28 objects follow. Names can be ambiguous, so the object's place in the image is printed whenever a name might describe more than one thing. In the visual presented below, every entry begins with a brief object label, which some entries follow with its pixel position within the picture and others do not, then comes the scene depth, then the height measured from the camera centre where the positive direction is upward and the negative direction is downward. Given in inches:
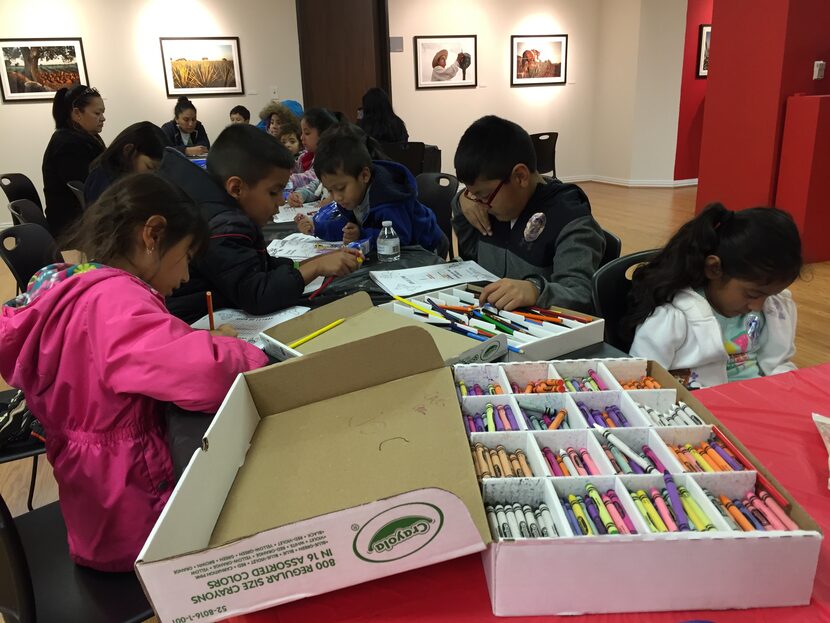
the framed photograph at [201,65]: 257.8 +26.7
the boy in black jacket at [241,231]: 62.9 -10.6
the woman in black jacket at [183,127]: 237.8 +1.4
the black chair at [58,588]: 35.8 -31.5
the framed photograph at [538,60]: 317.1 +29.4
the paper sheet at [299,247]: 90.1 -17.8
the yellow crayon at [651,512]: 23.7 -15.4
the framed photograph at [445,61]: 302.0 +28.9
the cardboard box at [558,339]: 43.9 -15.9
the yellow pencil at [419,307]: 52.0 -15.3
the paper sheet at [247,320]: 57.0 -18.1
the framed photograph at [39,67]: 237.6 +25.9
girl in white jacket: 56.4 -17.2
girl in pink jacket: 37.3 -14.5
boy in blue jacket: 89.6 -9.6
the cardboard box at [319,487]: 21.3 -14.7
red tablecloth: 23.2 -18.3
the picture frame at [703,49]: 296.7 +29.6
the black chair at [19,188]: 143.3 -11.8
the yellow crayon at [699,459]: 27.4 -15.3
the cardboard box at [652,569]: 22.0 -16.1
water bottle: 80.3 -15.8
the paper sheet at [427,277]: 61.8 -15.9
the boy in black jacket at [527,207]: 67.3 -10.1
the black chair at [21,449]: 55.7 -27.6
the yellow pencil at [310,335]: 46.7 -15.7
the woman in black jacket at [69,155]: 146.2 -4.7
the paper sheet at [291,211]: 120.5 -16.7
